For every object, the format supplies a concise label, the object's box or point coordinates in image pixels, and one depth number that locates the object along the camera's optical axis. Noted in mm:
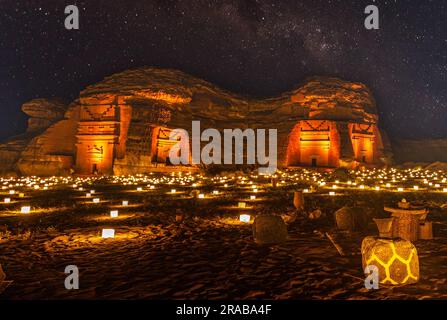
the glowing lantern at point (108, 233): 8422
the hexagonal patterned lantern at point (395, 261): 4797
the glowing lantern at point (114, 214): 11611
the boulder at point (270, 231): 7609
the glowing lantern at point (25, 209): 12664
